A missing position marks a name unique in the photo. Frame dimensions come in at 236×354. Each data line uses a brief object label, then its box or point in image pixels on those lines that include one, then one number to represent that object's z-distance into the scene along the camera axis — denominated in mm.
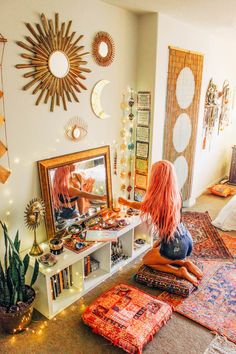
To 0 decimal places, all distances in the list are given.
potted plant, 2092
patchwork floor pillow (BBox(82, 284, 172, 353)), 2039
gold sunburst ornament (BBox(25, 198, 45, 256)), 2352
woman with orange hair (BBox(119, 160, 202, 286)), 2586
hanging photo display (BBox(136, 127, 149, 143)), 3387
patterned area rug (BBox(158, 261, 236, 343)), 2283
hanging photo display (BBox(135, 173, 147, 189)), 3525
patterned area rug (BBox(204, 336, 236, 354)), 2051
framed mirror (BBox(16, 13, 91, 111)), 2248
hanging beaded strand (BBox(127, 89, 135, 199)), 3303
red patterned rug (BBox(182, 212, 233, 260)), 3251
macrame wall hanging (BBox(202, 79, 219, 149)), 4511
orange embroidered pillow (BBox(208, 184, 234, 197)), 5034
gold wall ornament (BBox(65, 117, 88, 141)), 2682
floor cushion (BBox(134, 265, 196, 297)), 2574
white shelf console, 2289
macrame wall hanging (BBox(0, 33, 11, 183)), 2075
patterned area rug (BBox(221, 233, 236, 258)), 3334
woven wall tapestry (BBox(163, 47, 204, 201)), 3510
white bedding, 3788
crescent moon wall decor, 2844
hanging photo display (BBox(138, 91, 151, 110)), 3270
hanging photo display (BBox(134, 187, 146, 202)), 3572
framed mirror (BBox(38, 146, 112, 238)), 2549
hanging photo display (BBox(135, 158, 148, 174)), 3484
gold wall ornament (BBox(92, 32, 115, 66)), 2740
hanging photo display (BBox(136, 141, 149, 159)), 3434
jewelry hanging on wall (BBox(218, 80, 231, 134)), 5145
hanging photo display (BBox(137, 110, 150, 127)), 3330
